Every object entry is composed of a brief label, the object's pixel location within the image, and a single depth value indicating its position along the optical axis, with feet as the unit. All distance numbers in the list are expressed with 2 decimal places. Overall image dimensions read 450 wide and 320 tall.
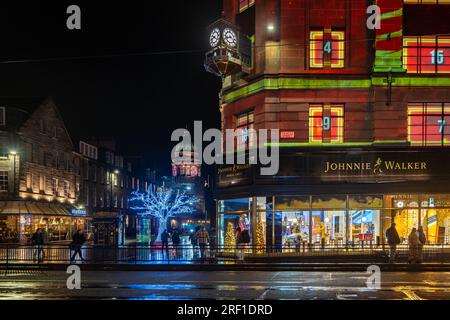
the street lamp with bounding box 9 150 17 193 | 156.74
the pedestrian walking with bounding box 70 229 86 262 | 90.77
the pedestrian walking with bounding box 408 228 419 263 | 84.12
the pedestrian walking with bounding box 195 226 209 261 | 93.60
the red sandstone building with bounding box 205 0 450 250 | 98.32
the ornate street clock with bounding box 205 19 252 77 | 96.12
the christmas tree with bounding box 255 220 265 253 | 99.30
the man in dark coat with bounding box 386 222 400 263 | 85.25
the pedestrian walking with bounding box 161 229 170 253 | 96.50
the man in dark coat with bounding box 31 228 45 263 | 91.66
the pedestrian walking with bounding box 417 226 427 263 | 84.48
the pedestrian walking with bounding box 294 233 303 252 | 98.41
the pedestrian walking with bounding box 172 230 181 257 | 107.55
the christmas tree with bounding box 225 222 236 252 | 103.86
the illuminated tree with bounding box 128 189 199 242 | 169.25
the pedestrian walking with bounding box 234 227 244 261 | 87.82
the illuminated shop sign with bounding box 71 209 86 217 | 188.03
